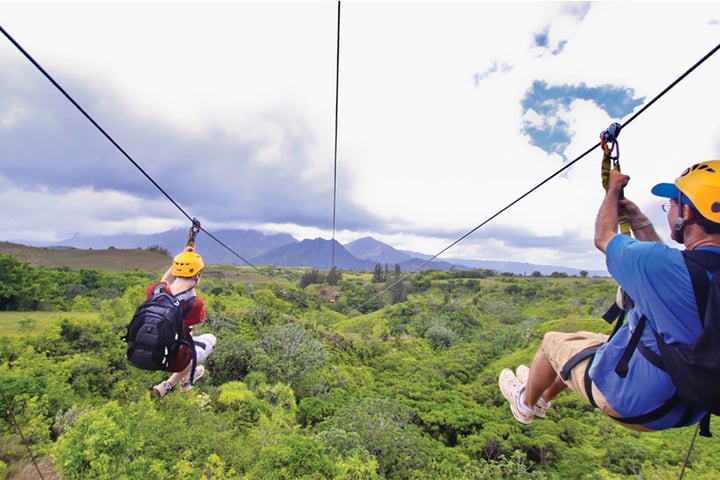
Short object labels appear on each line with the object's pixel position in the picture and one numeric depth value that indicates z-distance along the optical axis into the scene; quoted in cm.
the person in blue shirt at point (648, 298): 136
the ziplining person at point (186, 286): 328
